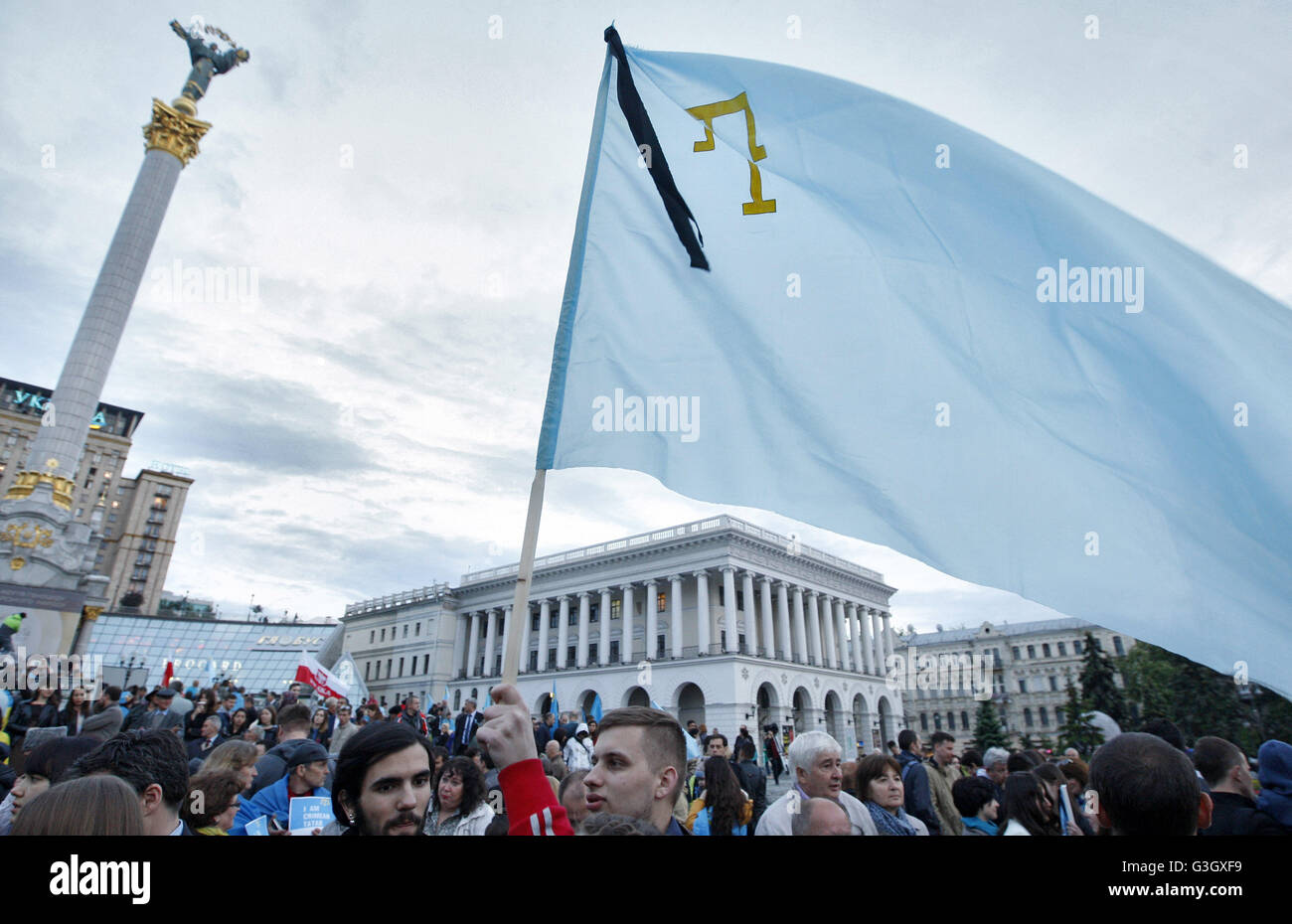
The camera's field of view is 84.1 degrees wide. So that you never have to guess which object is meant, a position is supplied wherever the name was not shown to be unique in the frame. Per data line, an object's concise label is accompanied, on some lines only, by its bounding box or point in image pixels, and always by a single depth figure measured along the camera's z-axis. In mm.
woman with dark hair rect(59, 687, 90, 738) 11016
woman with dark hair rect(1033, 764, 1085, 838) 4668
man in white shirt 4250
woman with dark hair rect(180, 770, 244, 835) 3754
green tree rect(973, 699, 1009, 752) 47406
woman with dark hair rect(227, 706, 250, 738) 9992
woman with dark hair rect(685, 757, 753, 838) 5289
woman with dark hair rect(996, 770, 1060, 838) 4336
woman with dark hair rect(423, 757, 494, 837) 4688
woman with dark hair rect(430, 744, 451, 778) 5121
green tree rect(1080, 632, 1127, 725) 53469
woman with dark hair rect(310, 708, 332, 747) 12492
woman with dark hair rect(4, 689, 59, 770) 10227
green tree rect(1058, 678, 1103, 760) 49562
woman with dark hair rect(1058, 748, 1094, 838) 6020
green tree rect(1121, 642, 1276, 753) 41875
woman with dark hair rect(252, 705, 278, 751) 11043
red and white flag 19031
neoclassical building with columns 51031
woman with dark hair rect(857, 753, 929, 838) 4543
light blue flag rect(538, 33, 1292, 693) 3049
